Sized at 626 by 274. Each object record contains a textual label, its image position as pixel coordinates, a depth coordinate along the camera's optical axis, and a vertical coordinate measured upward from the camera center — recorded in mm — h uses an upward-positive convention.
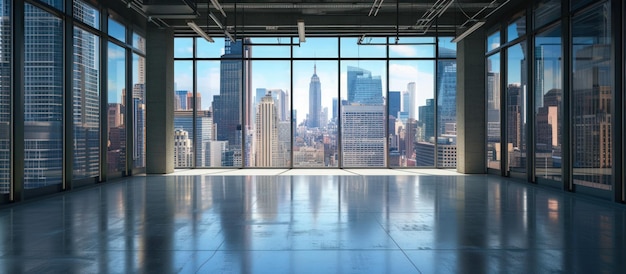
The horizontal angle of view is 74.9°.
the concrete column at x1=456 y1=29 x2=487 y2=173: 12891 +1042
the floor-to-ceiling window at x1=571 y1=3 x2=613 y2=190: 7533 +718
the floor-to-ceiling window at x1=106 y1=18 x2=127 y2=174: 11008 +988
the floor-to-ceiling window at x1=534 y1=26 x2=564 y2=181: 9070 +734
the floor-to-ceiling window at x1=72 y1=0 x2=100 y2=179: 9375 +1003
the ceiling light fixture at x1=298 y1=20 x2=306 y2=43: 9500 +2599
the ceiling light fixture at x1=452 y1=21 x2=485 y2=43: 9219 +2518
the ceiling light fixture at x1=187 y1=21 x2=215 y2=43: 9065 +2476
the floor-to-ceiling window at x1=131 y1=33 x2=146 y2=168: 12398 +1108
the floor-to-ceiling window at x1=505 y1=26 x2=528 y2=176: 10648 +990
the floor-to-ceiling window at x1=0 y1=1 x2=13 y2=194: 7059 +737
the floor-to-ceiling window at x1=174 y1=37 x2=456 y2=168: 14391 +1262
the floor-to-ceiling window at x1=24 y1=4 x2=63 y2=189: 7762 +780
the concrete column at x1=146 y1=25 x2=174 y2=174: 13078 +1157
